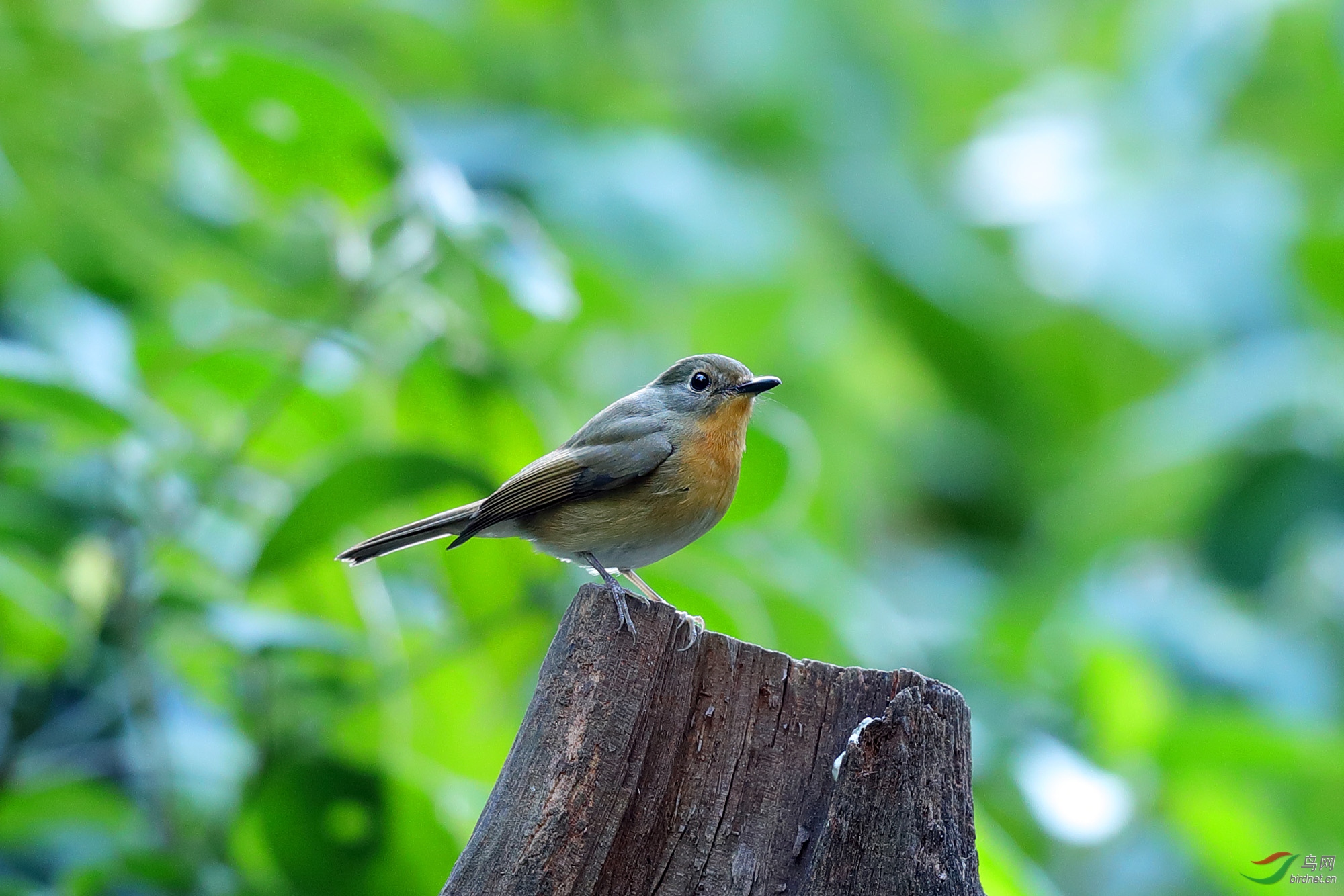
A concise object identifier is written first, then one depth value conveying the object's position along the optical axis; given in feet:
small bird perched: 20.43
